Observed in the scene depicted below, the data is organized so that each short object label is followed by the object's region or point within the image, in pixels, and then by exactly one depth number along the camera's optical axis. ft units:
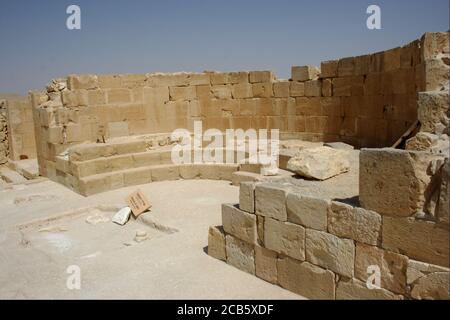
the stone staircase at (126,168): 29.30
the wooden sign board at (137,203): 23.38
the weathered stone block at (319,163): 16.38
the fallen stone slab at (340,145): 27.58
